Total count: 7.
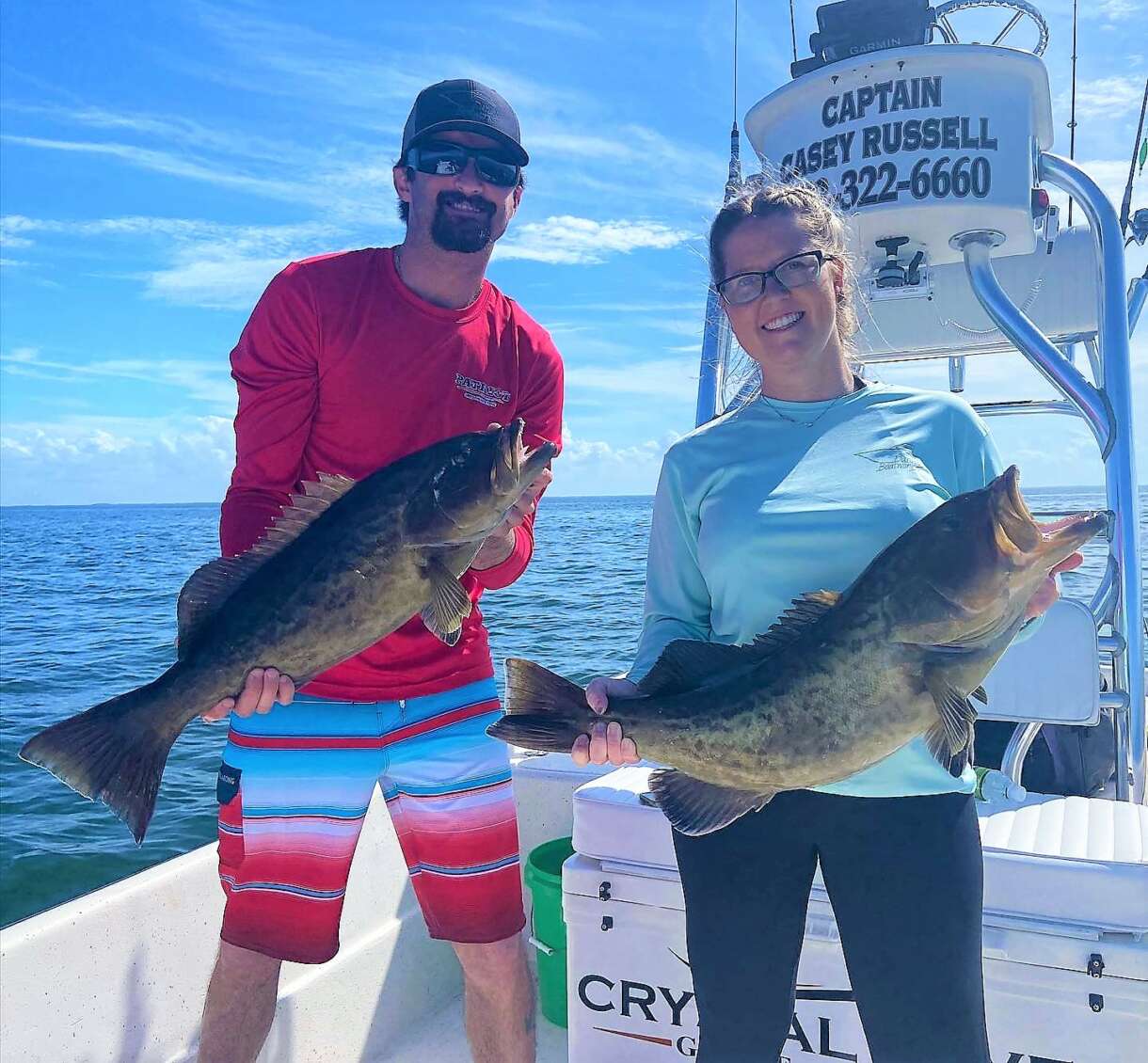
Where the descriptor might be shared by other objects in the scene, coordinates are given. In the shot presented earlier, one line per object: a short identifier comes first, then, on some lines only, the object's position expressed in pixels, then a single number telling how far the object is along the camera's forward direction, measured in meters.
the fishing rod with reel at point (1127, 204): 4.50
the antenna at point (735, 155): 4.48
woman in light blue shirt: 2.09
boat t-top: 2.82
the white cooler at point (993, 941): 2.71
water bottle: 3.43
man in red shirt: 2.82
